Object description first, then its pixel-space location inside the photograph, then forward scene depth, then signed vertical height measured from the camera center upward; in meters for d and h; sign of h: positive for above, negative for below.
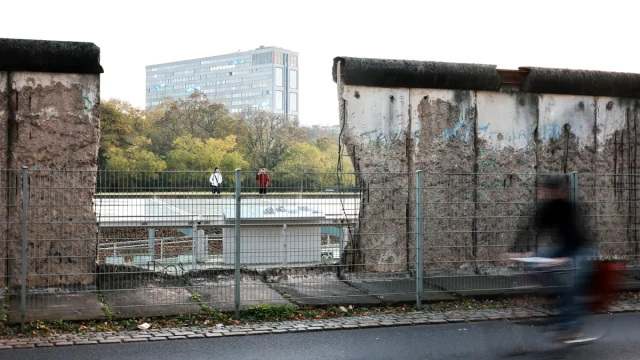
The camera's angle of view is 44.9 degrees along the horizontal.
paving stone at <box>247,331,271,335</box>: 9.41 -1.68
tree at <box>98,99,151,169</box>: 60.41 +5.14
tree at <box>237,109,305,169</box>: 74.12 +5.73
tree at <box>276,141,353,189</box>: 70.82 +3.54
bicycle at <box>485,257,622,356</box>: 7.41 -1.15
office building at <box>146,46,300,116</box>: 192.38 +29.08
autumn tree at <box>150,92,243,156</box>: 69.50 +6.72
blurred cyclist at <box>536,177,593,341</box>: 7.40 -0.56
